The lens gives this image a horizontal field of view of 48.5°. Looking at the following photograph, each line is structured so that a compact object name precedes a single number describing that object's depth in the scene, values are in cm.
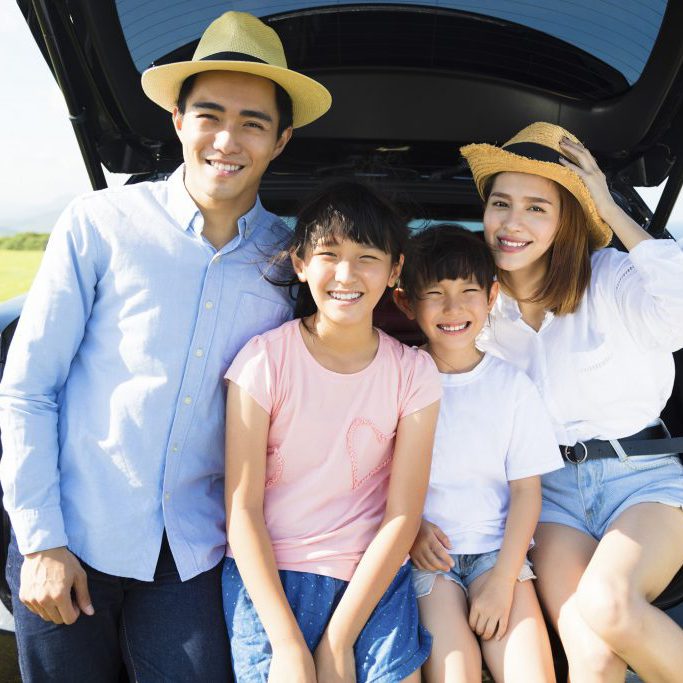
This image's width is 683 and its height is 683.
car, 209
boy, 149
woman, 171
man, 150
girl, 146
